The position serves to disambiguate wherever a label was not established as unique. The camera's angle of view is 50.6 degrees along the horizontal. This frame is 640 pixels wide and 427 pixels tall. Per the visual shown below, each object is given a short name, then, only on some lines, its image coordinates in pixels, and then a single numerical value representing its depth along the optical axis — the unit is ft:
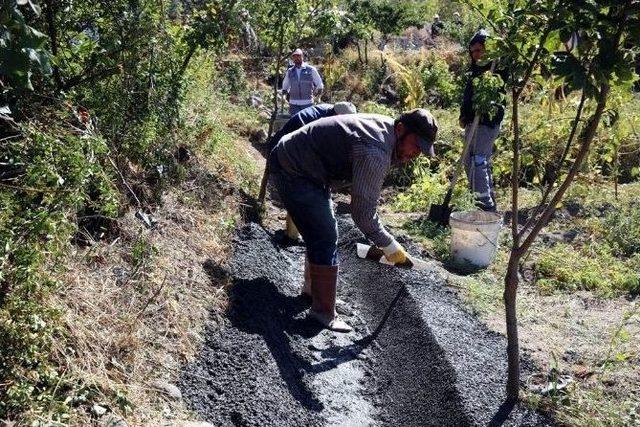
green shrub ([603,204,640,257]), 20.49
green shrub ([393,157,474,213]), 25.08
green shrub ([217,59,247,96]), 37.41
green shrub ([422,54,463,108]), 40.63
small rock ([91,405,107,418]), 9.58
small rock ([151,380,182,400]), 11.24
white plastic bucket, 18.94
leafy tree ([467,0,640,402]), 8.82
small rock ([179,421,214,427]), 10.39
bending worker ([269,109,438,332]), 13.80
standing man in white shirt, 33.45
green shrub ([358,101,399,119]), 35.99
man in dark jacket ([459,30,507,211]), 22.76
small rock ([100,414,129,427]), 9.41
